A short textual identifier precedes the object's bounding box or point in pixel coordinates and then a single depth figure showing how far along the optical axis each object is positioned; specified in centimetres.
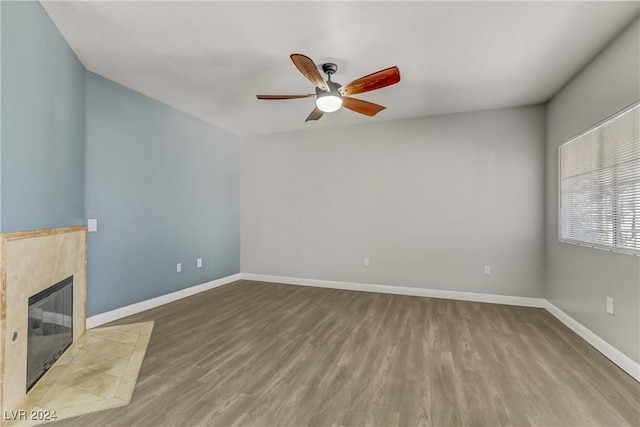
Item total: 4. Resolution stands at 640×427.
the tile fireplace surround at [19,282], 171
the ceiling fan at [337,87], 221
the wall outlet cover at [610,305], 242
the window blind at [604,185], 223
